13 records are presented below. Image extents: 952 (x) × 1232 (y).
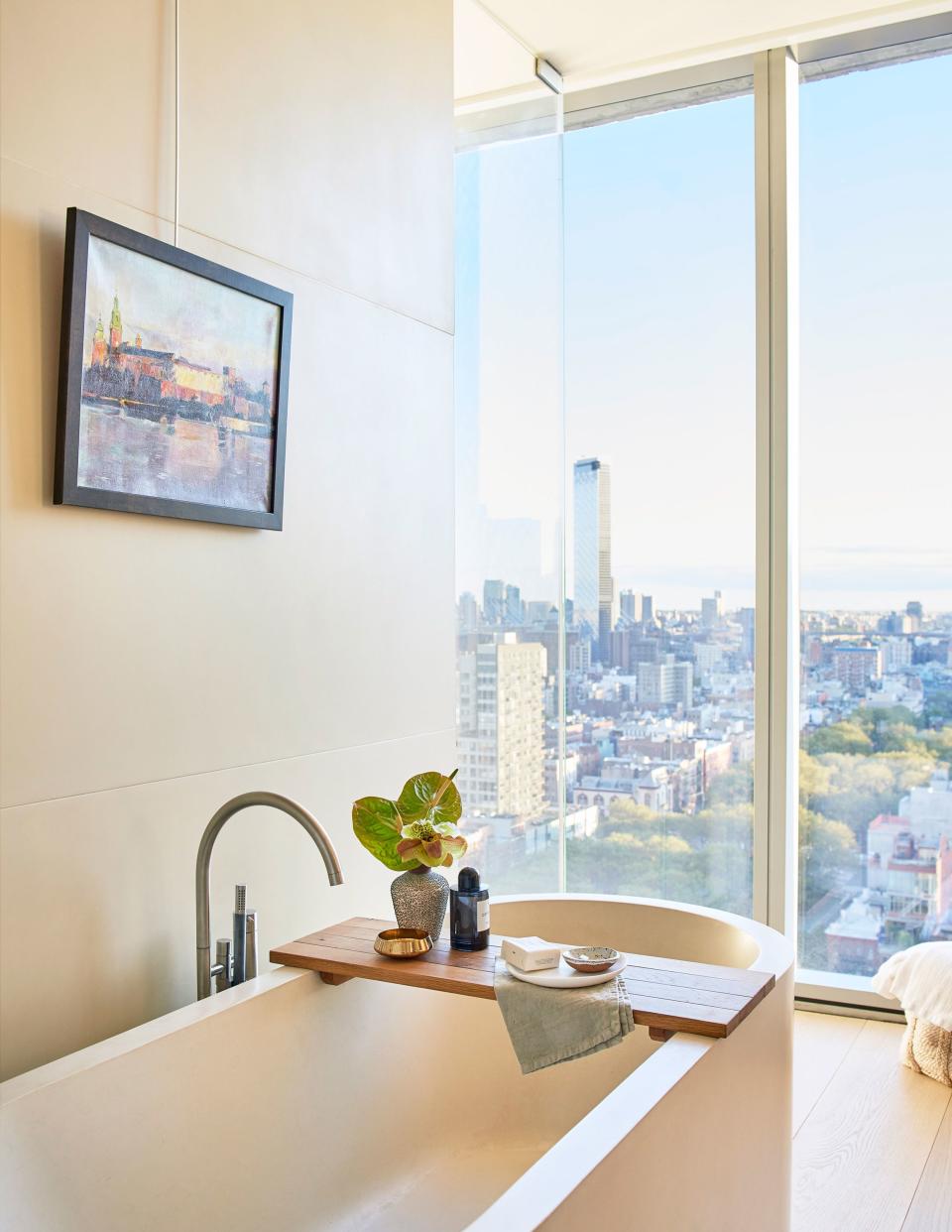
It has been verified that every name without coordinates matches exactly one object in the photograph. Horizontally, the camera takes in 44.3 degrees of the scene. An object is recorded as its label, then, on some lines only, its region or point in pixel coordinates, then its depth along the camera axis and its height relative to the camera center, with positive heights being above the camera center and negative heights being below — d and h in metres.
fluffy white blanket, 2.87 -0.82
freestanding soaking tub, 1.44 -0.68
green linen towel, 1.70 -0.54
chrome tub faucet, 1.87 -0.32
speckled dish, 1.80 -0.48
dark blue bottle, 2.00 -0.45
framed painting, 1.72 +0.43
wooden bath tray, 1.68 -0.51
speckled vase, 2.03 -0.43
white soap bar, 1.82 -0.47
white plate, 1.77 -0.49
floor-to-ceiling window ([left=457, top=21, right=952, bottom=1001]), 3.39 +0.46
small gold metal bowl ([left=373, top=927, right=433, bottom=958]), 1.95 -0.49
